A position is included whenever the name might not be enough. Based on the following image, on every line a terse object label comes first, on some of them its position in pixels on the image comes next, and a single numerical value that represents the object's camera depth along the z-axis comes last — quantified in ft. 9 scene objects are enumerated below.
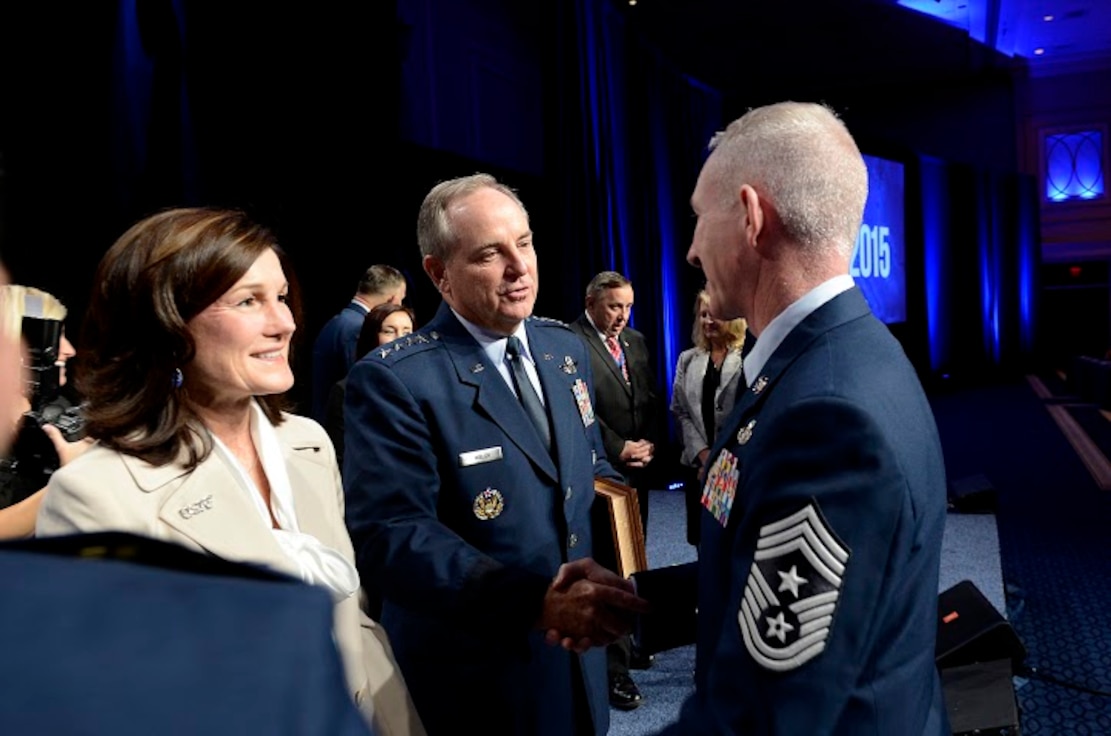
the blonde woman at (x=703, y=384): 12.70
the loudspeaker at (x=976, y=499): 18.43
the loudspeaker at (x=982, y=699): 8.05
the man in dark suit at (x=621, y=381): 12.66
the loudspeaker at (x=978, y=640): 9.39
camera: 6.72
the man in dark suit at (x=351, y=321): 13.75
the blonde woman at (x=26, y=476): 6.07
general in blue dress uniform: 5.13
